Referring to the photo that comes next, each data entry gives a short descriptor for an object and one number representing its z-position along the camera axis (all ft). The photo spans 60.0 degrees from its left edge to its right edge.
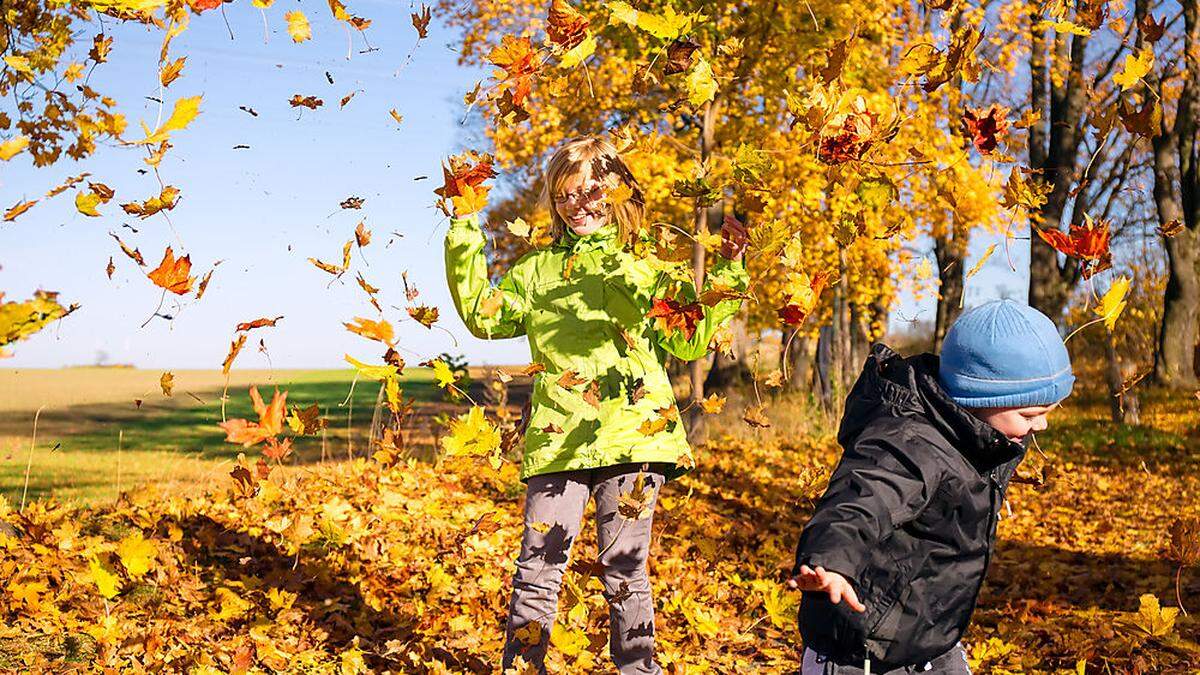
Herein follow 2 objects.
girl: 10.50
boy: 7.52
